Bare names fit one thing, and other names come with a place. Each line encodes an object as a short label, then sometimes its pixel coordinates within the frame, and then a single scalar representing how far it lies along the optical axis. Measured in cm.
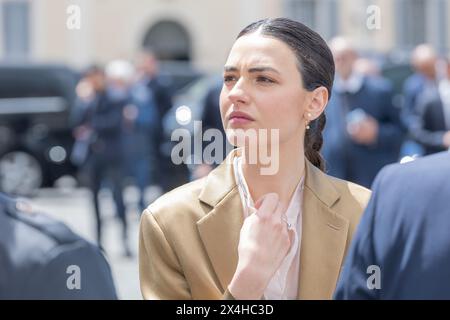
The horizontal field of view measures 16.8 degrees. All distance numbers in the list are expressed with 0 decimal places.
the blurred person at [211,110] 931
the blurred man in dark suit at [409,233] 237
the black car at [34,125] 2086
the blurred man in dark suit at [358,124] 932
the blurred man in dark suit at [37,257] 261
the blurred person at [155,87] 1507
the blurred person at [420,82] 1255
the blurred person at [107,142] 1310
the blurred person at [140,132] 1361
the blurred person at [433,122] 1105
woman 293
